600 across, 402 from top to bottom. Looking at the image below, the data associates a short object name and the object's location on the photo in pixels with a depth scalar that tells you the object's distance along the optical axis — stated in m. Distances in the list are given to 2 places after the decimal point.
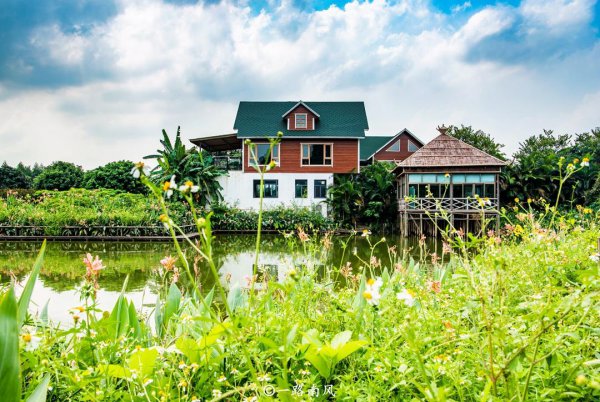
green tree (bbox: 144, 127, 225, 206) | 23.09
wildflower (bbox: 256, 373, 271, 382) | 1.28
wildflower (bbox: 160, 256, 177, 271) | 2.04
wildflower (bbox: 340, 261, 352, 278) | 3.23
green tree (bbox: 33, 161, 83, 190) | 34.56
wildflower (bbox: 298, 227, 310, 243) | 2.86
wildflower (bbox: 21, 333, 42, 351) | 1.21
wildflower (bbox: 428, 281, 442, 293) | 1.94
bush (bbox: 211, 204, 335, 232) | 21.93
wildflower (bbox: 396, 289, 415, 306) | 1.18
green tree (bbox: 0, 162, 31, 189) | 41.41
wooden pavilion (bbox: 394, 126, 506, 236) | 21.02
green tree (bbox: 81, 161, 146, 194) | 31.58
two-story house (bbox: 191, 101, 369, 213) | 24.64
